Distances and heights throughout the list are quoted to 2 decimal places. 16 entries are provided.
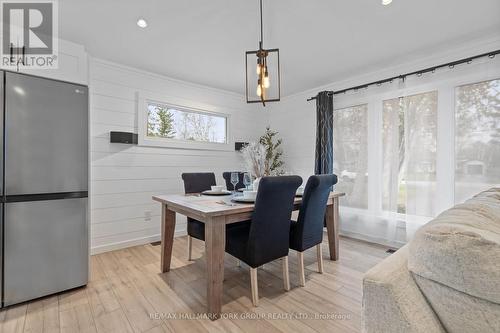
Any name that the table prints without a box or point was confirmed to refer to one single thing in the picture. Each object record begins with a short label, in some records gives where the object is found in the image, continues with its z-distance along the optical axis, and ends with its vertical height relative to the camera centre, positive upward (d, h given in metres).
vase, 2.32 -0.16
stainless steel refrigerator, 1.77 -0.14
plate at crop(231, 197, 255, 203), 2.03 -0.28
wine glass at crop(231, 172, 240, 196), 2.51 -0.12
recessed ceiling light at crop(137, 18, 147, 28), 2.16 +1.38
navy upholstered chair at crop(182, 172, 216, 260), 2.41 -0.23
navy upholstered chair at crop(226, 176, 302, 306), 1.77 -0.49
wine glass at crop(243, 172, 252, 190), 2.40 -0.12
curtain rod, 2.40 +1.17
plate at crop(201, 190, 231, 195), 2.54 -0.27
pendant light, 1.98 +1.34
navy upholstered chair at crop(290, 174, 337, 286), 2.07 -0.45
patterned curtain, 3.63 +0.54
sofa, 0.55 -0.31
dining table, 1.69 -0.39
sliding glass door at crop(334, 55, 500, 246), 2.46 +0.24
